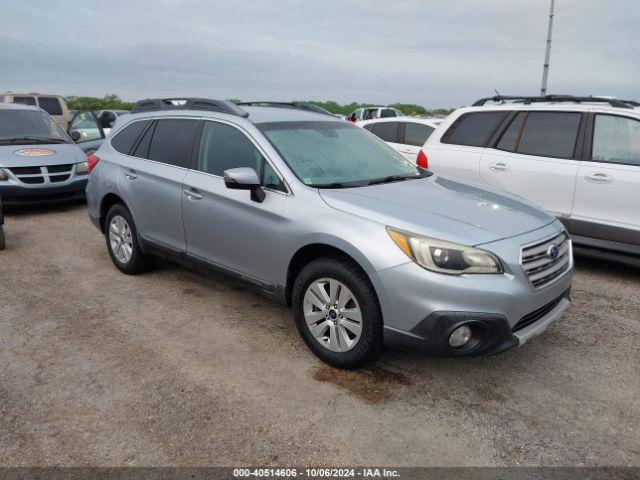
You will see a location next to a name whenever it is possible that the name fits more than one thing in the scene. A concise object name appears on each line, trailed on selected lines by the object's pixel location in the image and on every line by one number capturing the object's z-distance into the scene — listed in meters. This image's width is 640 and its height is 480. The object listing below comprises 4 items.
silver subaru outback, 3.07
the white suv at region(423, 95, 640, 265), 5.25
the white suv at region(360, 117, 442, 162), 9.53
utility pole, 14.91
